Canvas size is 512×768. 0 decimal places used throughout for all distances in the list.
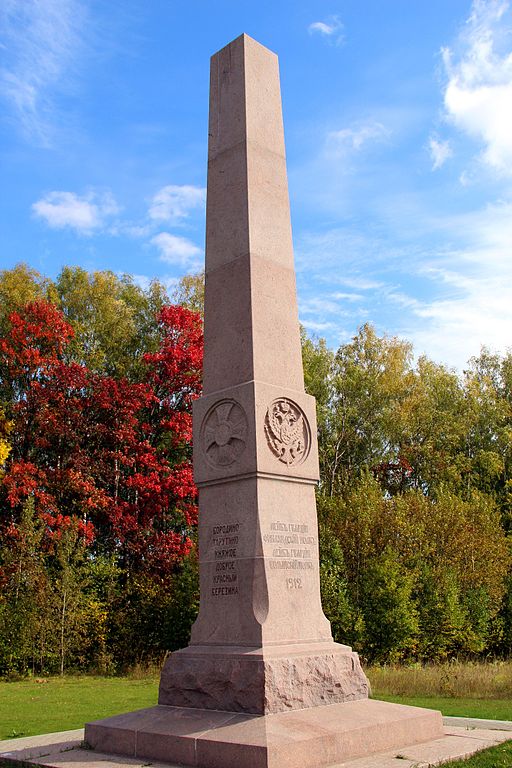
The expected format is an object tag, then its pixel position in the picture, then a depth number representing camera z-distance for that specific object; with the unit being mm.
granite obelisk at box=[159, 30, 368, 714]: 7965
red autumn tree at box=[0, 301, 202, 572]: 24719
